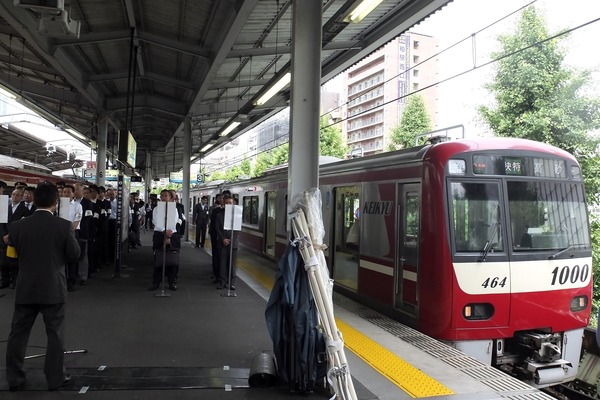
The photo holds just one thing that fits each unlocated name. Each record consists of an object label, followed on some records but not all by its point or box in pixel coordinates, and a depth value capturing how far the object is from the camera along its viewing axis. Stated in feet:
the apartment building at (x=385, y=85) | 257.34
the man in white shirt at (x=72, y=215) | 25.30
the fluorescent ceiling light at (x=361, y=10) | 19.97
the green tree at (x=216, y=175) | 220.80
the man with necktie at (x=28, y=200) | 24.70
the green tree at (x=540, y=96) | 43.32
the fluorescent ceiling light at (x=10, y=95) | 40.19
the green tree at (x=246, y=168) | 172.49
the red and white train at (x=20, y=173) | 45.88
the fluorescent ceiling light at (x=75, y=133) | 65.64
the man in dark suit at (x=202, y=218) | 48.83
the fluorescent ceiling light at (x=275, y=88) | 30.99
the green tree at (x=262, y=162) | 153.79
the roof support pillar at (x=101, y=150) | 54.77
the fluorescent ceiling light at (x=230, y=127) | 52.02
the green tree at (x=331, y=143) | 123.75
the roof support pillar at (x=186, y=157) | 57.93
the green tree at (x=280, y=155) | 137.59
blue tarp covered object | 12.40
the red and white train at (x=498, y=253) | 17.19
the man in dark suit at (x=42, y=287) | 12.26
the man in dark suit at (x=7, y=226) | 24.46
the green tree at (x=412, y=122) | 124.88
